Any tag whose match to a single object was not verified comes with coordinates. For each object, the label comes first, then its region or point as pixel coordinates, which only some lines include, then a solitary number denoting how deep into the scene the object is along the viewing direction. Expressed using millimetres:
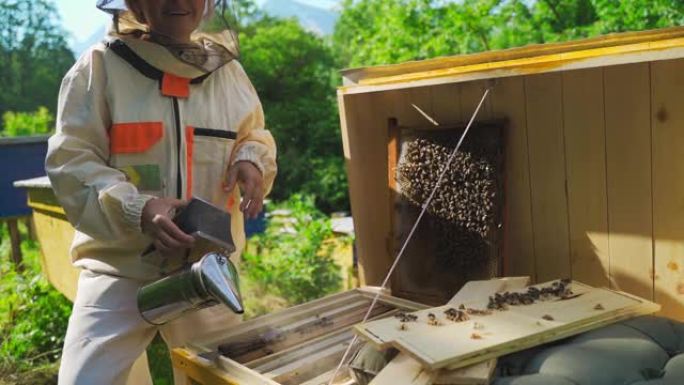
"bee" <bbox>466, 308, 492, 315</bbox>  1499
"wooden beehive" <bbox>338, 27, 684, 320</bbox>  1688
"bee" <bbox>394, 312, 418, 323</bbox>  1483
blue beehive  4930
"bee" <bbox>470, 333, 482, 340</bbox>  1316
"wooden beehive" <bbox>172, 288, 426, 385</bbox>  1577
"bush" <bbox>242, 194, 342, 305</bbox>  5164
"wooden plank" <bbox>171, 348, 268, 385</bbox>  1517
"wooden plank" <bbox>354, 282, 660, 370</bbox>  1250
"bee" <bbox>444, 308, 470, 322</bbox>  1463
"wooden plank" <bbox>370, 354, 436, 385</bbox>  1233
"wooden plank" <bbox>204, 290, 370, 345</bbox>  1839
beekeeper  1643
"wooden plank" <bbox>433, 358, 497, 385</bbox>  1181
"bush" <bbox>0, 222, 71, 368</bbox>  3930
